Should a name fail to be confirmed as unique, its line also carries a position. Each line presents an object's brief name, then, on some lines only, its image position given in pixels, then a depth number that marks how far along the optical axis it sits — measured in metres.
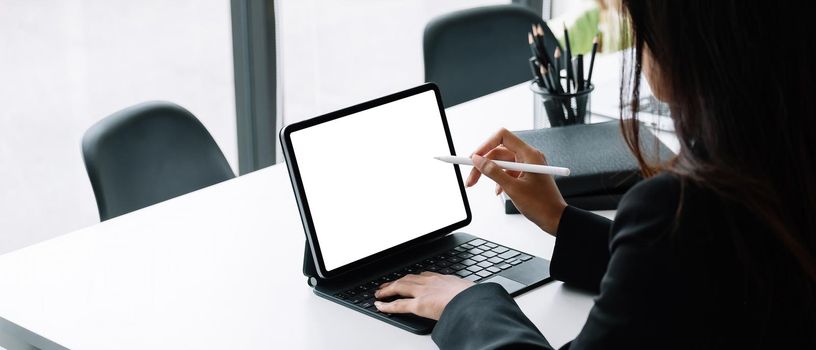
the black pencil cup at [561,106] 1.80
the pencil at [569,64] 1.81
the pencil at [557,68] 1.78
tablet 1.28
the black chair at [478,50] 2.60
